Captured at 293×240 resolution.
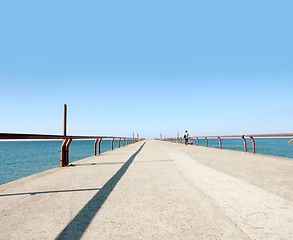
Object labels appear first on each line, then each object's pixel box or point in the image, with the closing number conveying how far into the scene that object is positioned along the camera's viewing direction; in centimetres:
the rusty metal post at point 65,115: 742
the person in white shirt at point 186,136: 2254
